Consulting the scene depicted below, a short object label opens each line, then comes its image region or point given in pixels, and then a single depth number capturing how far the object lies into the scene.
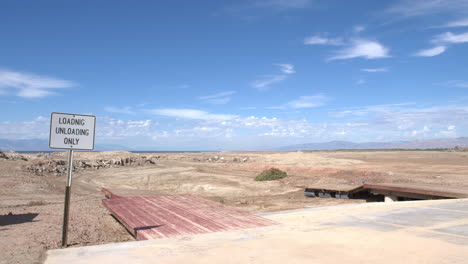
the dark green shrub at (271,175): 22.55
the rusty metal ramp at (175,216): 6.73
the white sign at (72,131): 5.95
